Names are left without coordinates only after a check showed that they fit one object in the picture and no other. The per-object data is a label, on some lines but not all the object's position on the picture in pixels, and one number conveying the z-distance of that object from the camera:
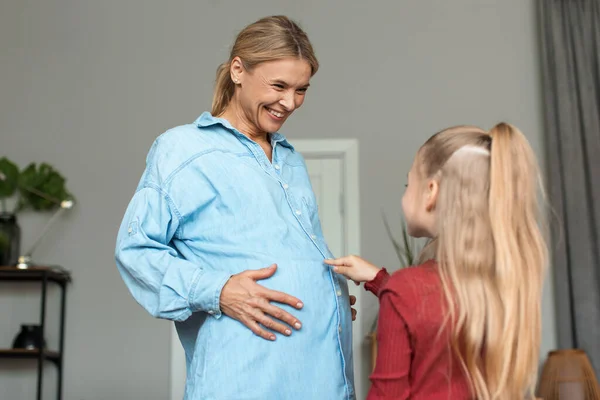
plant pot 4.42
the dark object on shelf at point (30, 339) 4.28
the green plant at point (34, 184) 4.61
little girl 1.44
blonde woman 1.61
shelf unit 4.24
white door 4.50
